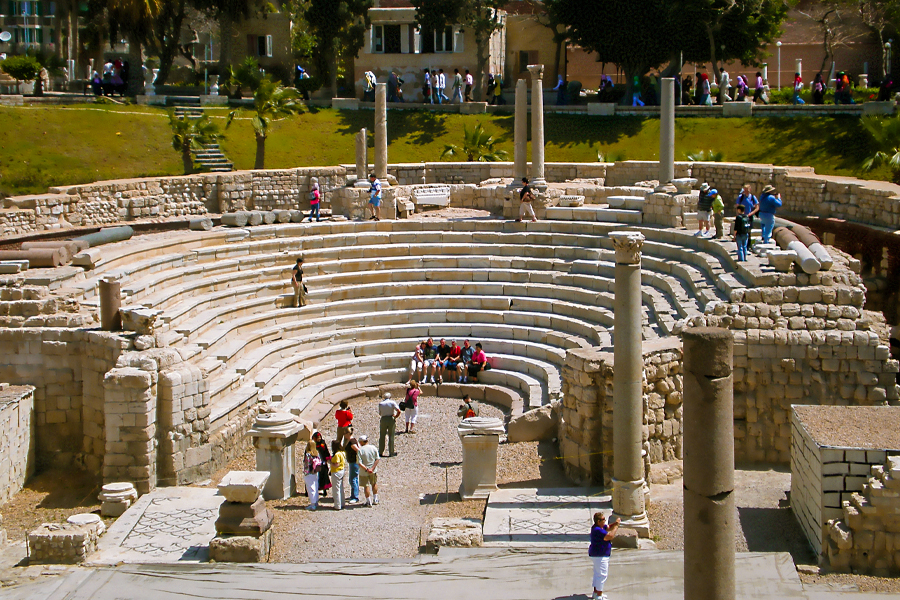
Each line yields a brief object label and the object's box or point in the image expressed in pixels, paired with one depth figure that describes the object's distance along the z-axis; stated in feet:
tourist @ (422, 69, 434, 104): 149.38
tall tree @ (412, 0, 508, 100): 147.43
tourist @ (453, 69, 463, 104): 146.20
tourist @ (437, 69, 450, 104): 146.41
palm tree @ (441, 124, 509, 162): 122.93
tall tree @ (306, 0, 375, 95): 149.69
